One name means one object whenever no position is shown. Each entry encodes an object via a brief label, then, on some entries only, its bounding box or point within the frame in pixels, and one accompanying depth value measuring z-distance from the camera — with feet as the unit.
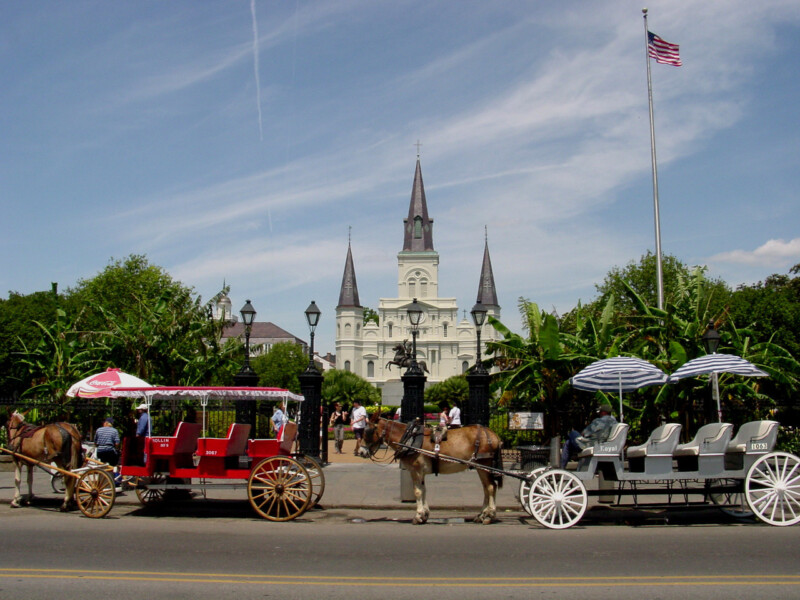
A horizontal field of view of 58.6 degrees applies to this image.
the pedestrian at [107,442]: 44.73
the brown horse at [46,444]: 40.06
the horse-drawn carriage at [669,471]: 32.78
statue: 166.36
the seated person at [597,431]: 35.25
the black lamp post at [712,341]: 49.52
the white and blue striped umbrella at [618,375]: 41.78
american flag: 75.77
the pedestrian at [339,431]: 87.97
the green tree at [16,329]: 152.76
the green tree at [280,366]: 237.66
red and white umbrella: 48.55
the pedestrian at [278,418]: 65.62
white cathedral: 375.86
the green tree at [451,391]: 155.63
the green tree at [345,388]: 158.51
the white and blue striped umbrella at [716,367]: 40.01
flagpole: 71.87
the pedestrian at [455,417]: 80.38
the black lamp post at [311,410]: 65.51
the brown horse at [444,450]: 35.65
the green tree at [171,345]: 79.00
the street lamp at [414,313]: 65.56
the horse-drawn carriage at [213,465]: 35.91
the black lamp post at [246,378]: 59.47
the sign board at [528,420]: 56.65
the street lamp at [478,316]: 61.00
